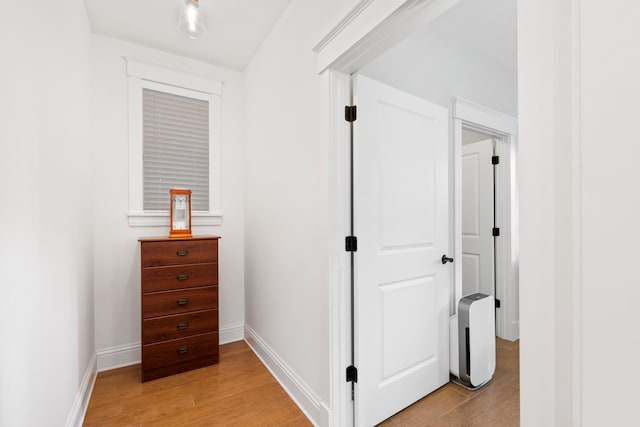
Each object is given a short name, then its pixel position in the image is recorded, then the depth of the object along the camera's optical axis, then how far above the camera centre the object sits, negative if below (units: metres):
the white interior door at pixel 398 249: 1.69 -0.24
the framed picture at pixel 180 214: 2.60 -0.01
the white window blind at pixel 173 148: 2.67 +0.61
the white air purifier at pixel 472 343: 2.08 -0.95
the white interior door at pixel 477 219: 2.95 -0.07
